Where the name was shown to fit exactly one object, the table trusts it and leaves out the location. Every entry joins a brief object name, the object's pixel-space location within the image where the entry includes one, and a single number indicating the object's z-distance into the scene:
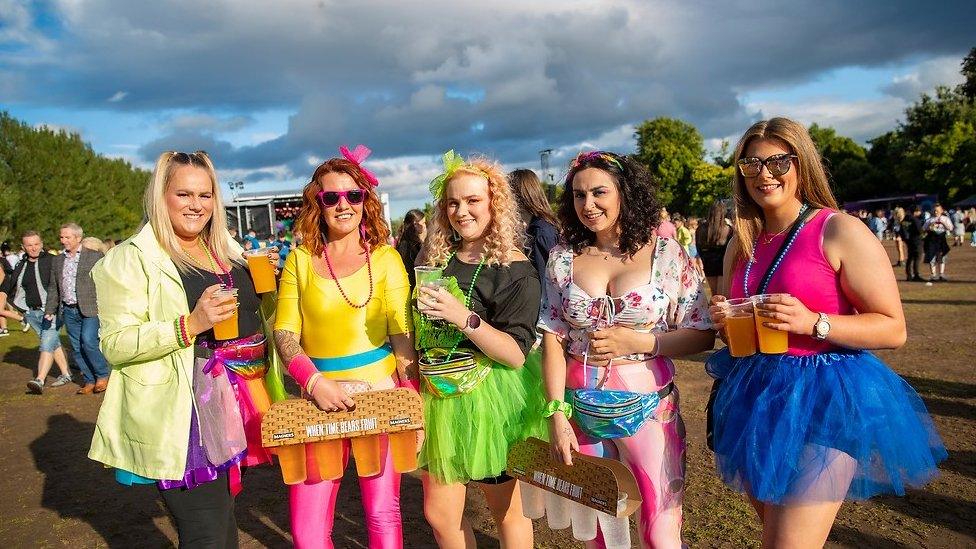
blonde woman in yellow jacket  2.56
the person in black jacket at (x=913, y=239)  15.19
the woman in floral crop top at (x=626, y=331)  2.58
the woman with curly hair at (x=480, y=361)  2.79
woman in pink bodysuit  2.12
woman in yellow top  2.83
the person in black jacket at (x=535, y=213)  4.42
